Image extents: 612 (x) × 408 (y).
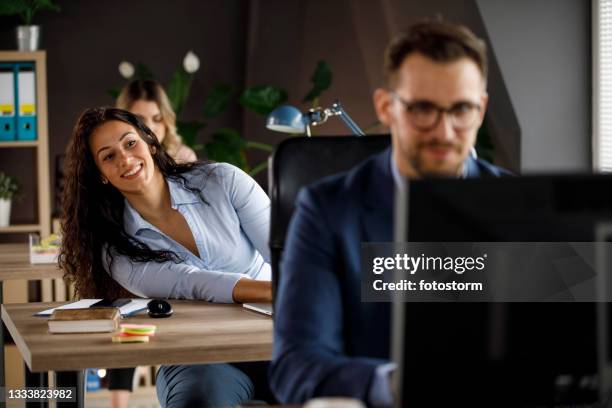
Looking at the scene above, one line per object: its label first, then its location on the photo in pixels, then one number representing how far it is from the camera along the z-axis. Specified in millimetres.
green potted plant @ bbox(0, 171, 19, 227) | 4770
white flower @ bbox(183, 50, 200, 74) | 5129
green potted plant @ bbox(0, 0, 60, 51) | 4828
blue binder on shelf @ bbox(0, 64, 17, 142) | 4668
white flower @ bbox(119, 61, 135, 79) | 5125
